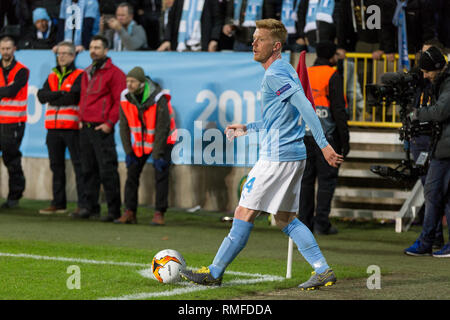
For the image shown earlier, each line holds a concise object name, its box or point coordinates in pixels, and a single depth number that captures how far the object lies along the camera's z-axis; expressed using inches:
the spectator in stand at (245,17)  548.4
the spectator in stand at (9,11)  657.0
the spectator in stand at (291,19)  542.9
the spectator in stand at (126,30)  578.2
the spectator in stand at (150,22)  616.1
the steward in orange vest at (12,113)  545.6
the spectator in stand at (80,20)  593.9
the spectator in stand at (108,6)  603.2
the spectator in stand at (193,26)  562.9
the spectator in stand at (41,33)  609.9
